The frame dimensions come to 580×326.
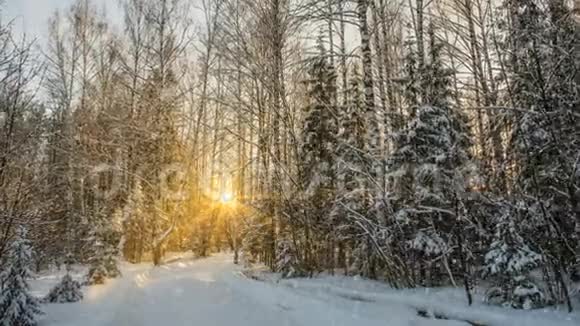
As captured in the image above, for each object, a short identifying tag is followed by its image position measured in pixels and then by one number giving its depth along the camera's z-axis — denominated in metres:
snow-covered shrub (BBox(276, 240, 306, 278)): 12.86
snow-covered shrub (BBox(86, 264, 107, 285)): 13.67
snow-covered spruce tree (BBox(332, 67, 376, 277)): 11.26
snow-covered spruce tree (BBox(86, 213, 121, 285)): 13.83
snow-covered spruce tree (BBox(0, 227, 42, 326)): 6.88
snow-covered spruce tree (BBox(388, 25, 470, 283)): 9.38
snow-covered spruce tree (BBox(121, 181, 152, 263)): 19.55
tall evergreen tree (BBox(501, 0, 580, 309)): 6.36
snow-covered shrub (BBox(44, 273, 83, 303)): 9.55
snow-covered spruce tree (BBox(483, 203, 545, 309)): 6.77
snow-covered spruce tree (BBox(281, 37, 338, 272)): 12.49
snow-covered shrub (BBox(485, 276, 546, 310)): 6.71
